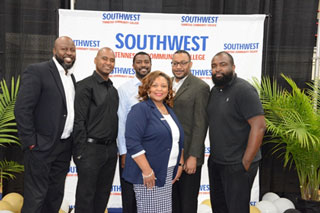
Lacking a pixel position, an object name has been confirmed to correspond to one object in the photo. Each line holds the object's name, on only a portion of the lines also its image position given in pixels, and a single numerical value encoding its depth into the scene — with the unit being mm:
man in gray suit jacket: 2850
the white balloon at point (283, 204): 3840
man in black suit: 2650
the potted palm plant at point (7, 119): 3557
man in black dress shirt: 2746
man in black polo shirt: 2625
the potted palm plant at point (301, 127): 3508
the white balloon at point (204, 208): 3595
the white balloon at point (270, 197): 4129
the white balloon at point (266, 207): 3757
